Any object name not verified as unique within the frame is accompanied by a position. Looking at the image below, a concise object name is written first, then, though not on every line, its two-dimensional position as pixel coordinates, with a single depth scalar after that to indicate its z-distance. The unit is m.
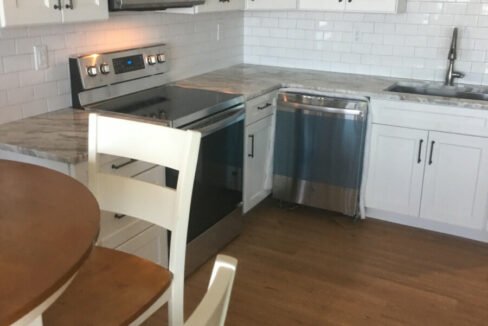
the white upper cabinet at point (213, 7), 3.26
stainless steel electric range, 2.80
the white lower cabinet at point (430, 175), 3.29
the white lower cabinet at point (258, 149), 3.45
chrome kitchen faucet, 3.56
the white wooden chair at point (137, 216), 1.41
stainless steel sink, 3.58
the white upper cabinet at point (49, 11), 2.12
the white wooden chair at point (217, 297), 0.73
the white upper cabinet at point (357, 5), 3.53
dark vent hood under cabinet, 2.59
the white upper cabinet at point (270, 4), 3.81
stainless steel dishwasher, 3.48
